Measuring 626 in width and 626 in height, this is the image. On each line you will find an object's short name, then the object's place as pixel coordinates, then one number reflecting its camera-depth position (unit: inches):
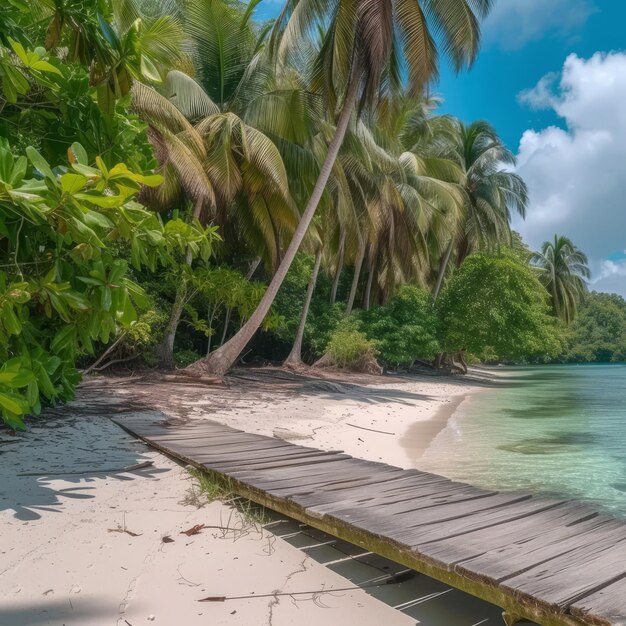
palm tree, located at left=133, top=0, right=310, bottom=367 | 438.0
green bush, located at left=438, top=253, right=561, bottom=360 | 855.7
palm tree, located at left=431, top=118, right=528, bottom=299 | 970.7
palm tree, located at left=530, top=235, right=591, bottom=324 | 1631.4
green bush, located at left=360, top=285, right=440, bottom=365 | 797.9
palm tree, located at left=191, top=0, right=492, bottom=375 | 470.6
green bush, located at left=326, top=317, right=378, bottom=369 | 740.0
